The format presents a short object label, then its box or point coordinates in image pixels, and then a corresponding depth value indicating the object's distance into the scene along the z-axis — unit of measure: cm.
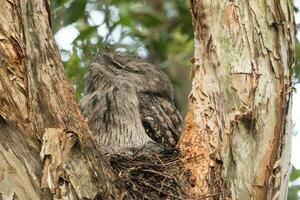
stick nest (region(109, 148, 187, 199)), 724
